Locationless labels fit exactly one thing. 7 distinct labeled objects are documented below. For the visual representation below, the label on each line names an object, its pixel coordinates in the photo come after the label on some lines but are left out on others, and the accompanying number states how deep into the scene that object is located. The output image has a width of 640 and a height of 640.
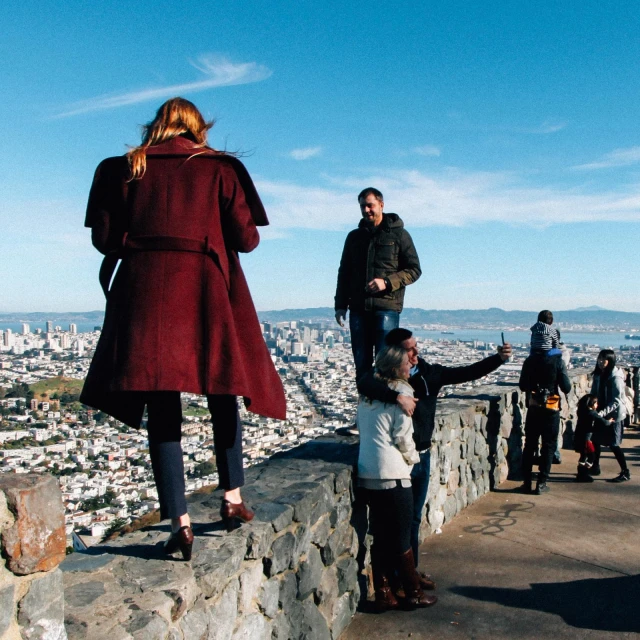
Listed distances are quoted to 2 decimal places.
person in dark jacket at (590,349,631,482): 7.73
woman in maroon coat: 2.40
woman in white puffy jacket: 3.86
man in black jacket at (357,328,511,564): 4.21
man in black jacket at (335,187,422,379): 4.73
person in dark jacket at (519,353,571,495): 6.98
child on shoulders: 6.98
